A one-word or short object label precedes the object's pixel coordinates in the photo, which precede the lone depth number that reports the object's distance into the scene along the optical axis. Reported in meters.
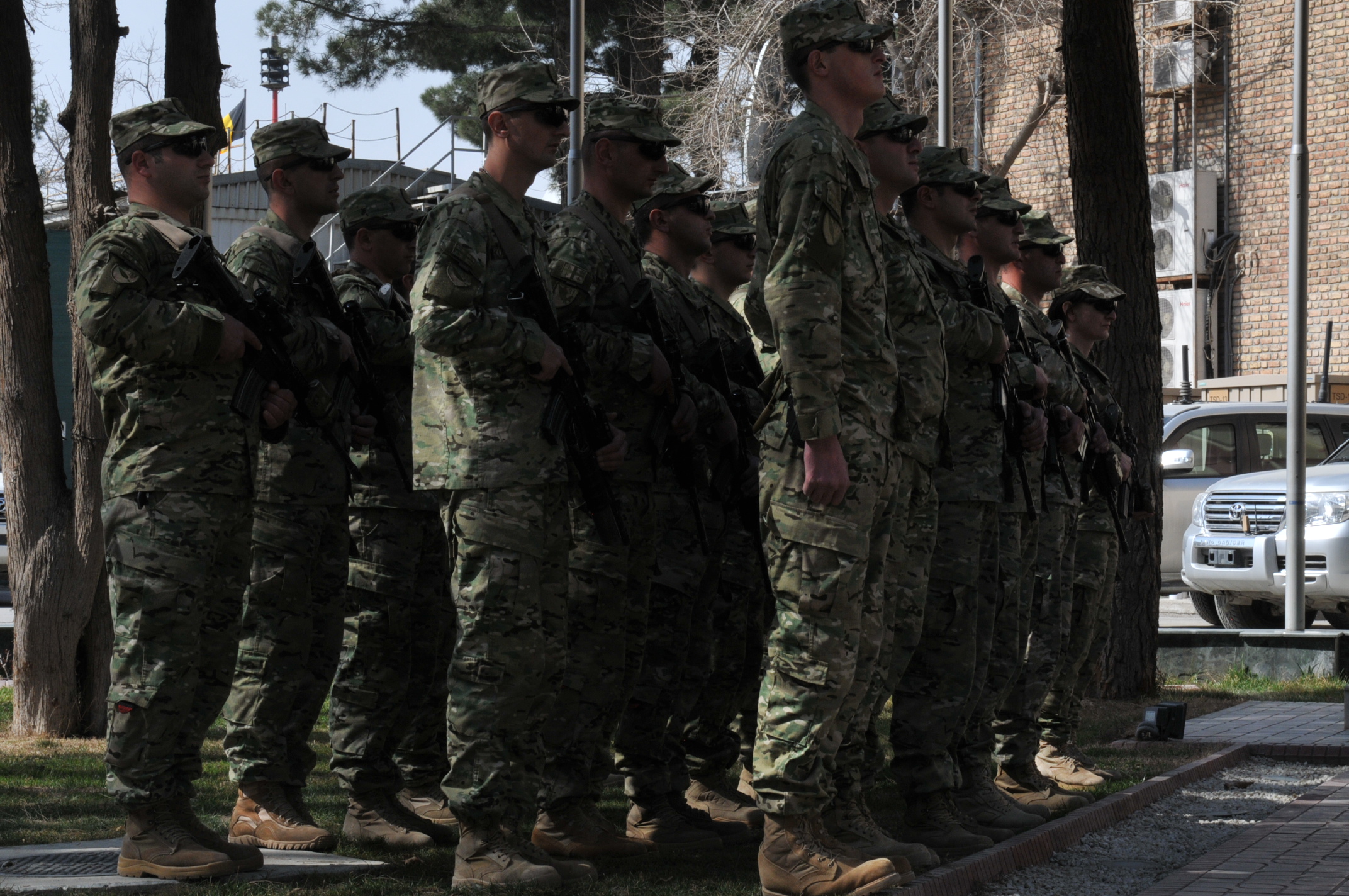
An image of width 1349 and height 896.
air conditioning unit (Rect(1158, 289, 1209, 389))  26.33
